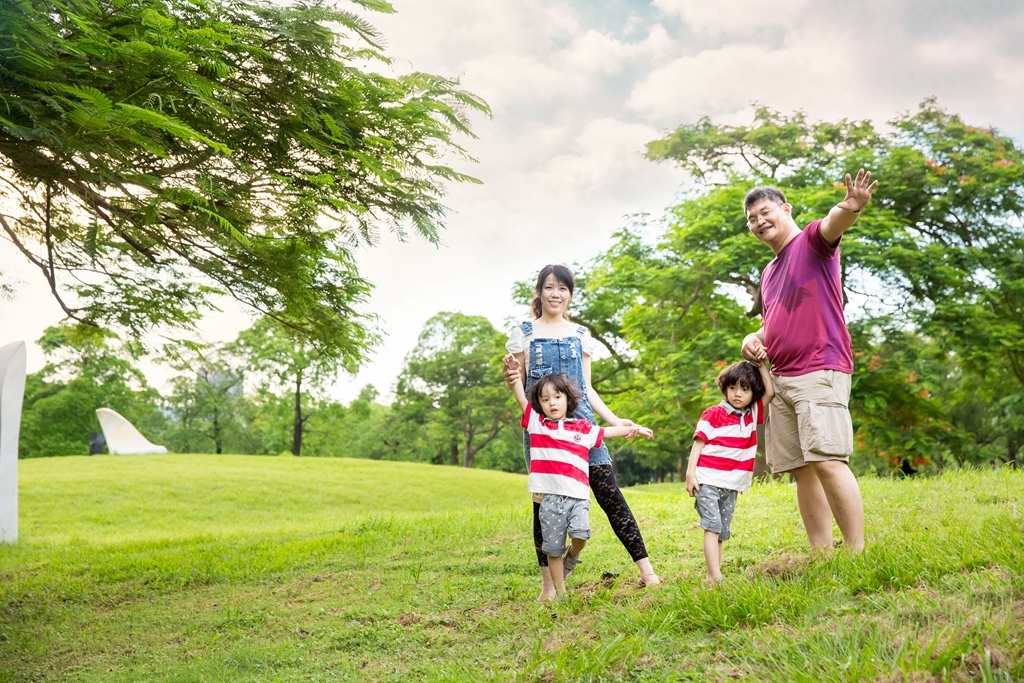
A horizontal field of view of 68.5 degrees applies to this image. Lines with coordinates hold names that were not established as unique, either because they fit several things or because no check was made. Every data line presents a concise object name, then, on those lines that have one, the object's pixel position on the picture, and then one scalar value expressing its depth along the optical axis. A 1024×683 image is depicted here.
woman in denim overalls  4.12
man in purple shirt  3.57
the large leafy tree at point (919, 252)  12.73
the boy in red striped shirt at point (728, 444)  3.85
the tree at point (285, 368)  32.59
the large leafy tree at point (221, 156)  3.84
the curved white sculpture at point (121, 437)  25.47
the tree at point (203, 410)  37.78
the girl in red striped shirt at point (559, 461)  3.87
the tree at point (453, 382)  35.53
